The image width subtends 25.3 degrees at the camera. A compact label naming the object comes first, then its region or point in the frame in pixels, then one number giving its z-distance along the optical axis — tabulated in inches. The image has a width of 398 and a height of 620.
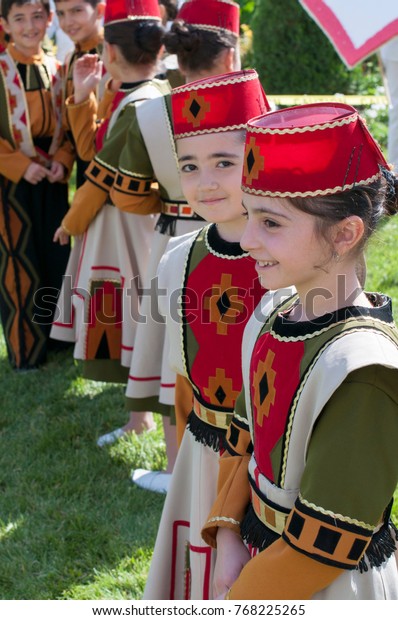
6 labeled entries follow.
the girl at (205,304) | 91.2
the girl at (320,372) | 60.4
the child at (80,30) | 176.4
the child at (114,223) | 146.6
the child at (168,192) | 128.9
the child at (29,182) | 183.5
